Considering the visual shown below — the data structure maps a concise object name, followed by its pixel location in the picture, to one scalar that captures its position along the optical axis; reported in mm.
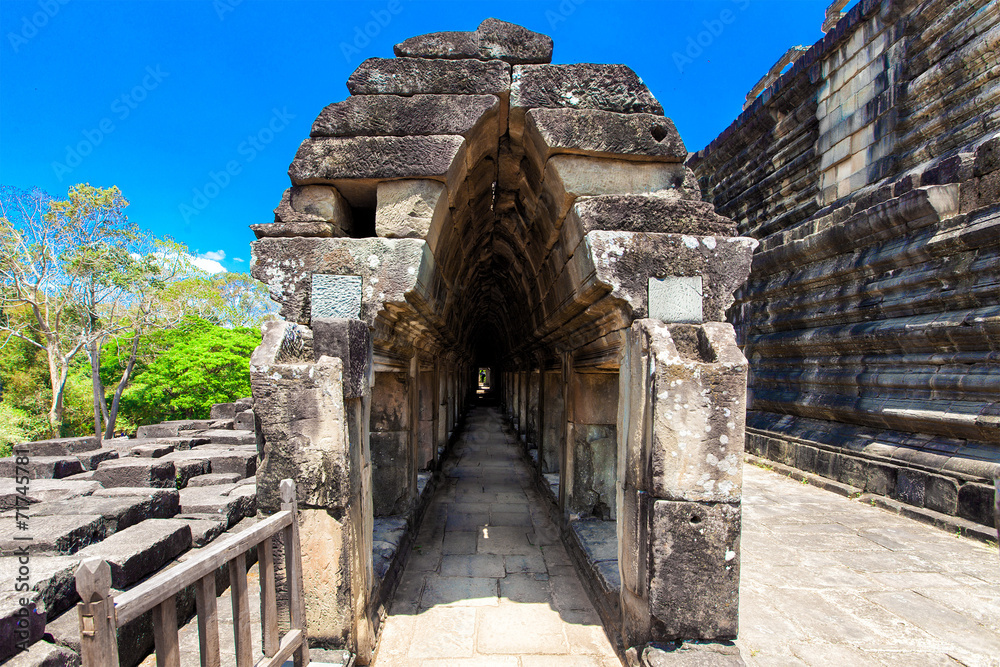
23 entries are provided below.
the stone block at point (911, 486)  4986
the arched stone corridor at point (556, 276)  2316
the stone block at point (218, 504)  4406
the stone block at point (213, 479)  5652
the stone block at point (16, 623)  2143
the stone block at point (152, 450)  7342
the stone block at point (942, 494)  4656
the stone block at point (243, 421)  11219
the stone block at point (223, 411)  13312
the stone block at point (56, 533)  3053
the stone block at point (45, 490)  4121
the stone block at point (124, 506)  3699
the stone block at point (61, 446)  7208
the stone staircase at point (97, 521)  2428
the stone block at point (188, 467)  5855
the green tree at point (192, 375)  17234
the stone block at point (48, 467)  5862
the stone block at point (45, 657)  2168
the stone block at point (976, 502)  4352
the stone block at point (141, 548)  2959
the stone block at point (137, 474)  5297
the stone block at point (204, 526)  3853
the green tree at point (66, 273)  15086
